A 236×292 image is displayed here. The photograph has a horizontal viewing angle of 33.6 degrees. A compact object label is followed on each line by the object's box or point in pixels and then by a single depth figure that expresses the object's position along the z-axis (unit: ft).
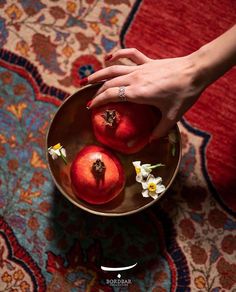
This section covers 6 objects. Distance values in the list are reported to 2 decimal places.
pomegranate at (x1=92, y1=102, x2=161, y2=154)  2.60
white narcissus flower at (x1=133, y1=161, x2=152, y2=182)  2.73
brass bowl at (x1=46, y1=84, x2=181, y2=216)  2.76
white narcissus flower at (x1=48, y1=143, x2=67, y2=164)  2.71
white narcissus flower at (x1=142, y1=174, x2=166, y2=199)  2.70
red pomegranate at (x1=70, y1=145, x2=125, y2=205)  2.62
